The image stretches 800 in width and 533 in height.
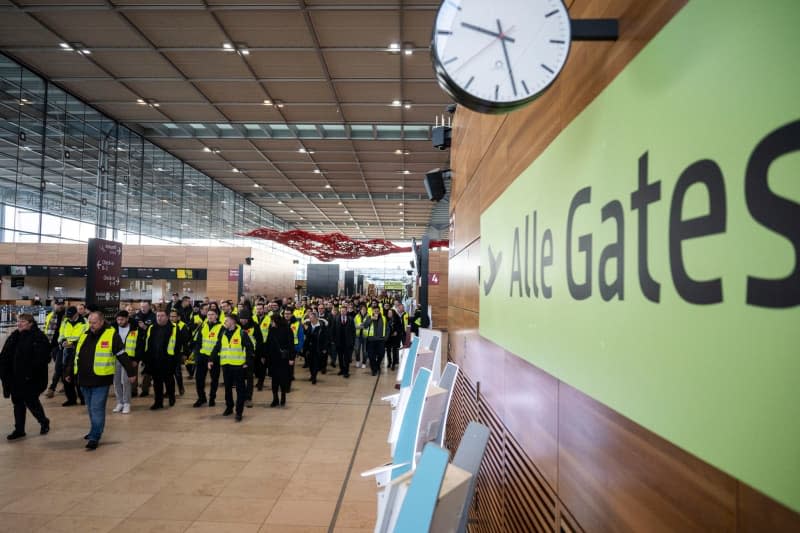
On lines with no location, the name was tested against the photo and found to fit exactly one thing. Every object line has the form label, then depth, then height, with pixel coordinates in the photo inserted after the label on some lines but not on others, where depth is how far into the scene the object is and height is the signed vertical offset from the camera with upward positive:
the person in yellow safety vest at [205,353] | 7.71 -1.25
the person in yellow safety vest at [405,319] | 12.30 -1.03
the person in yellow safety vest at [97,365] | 5.46 -1.05
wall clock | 1.64 +0.85
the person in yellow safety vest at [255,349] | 7.54 -1.29
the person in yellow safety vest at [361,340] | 11.92 -1.57
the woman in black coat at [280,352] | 7.76 -1.23
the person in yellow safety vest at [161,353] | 7.48 -1.23
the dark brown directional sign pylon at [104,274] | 8.63 +0.05
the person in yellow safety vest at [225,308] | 10.17 -0.65
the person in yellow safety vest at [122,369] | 7.19 -1.48
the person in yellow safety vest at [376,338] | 10.86 -1.32
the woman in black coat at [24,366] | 5.61 -1.11
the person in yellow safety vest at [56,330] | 8.24 -1.16
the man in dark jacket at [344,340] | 10.96 -1.38
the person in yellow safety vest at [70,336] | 7.68 -1.04
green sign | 0.76 +0.11
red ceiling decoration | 18.59 +1.75
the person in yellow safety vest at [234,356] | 7.00 -1.17
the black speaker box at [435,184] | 7.50 +1.63
